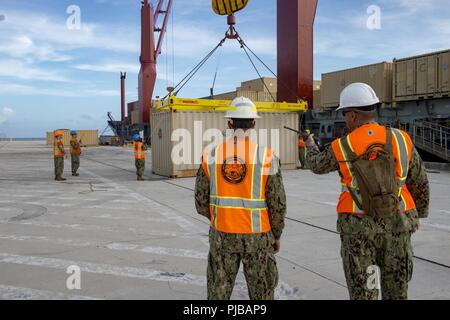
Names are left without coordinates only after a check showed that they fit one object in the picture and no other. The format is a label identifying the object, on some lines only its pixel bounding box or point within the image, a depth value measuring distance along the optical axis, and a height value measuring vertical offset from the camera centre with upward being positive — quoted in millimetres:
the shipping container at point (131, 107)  58425 +5549
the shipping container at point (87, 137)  56438 +1114
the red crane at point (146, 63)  36188 +7690
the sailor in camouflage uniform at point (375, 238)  2797 -661
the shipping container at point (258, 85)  36250 +5533
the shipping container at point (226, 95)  36166 +4639
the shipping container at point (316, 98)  27675 +3219
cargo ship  17438 +2232
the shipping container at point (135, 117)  53531 +3784
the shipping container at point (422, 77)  17469 +3050
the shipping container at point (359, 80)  20406 +3510
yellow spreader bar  14234 +1492
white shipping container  14523 +483
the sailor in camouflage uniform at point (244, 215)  2781 -494
